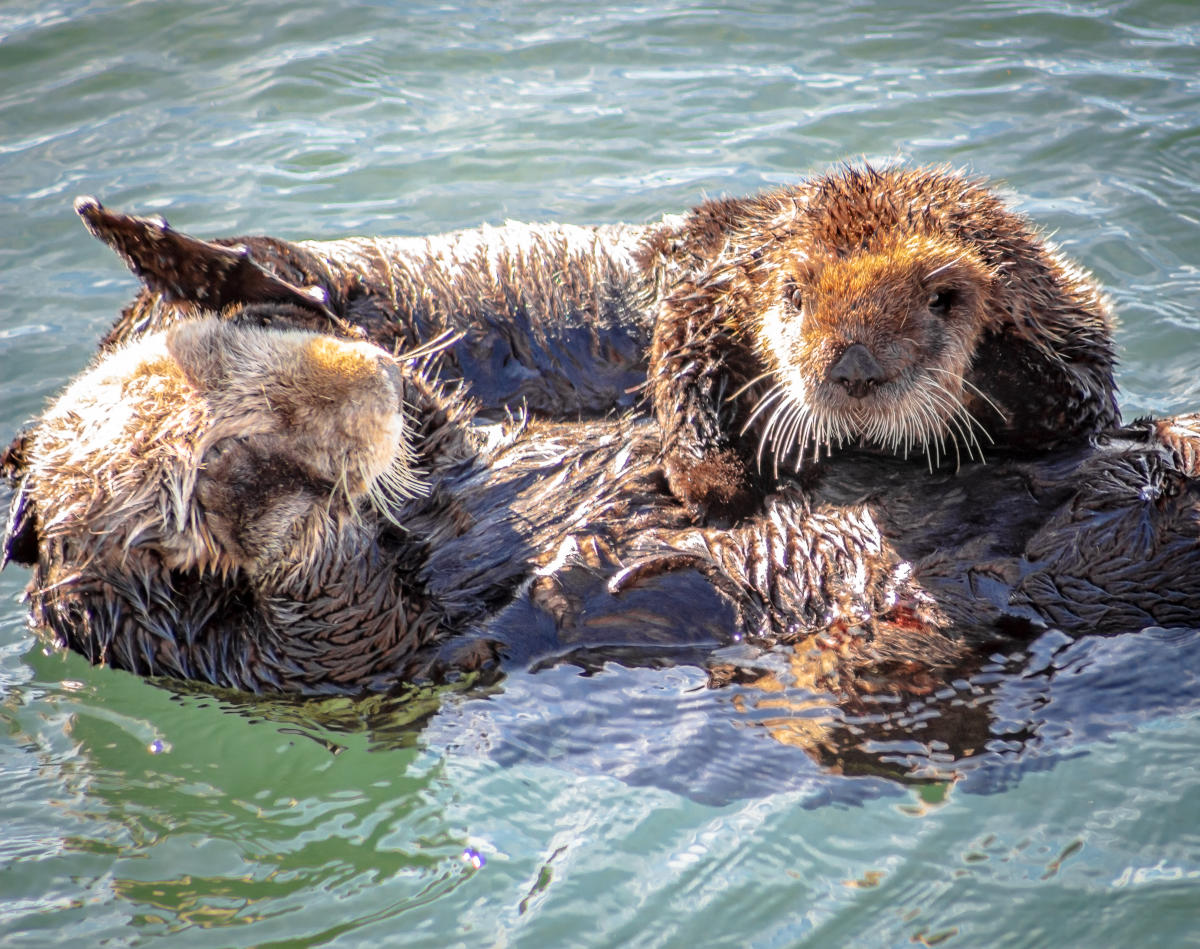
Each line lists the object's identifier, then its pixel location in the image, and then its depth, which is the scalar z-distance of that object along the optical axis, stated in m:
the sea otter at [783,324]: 6.61
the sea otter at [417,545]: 6.25
